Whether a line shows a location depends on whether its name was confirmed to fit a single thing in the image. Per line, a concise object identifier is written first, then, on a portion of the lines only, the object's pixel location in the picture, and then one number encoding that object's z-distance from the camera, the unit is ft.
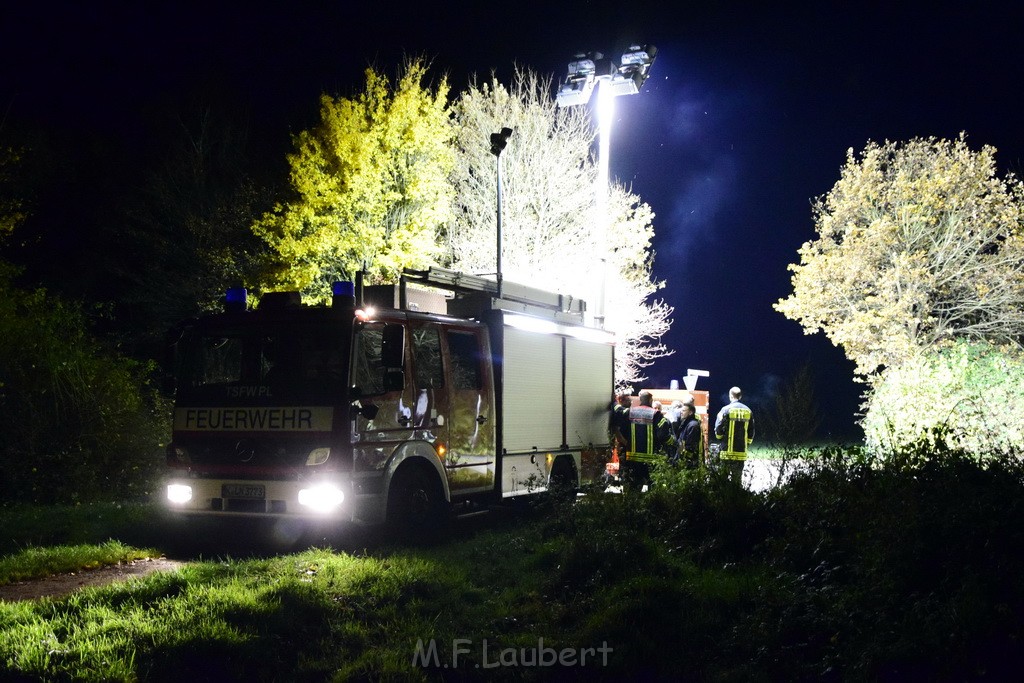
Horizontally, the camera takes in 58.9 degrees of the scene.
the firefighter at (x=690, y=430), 42.88
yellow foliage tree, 66.08
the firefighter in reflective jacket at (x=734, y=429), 42.86
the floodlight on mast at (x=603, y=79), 57.52
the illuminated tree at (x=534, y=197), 77.00
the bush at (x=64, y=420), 40.65
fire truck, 26.68
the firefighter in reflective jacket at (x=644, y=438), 41.50
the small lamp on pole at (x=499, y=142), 46.01
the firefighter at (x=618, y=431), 42.63
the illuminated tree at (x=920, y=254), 81.05
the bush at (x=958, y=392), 51.01
